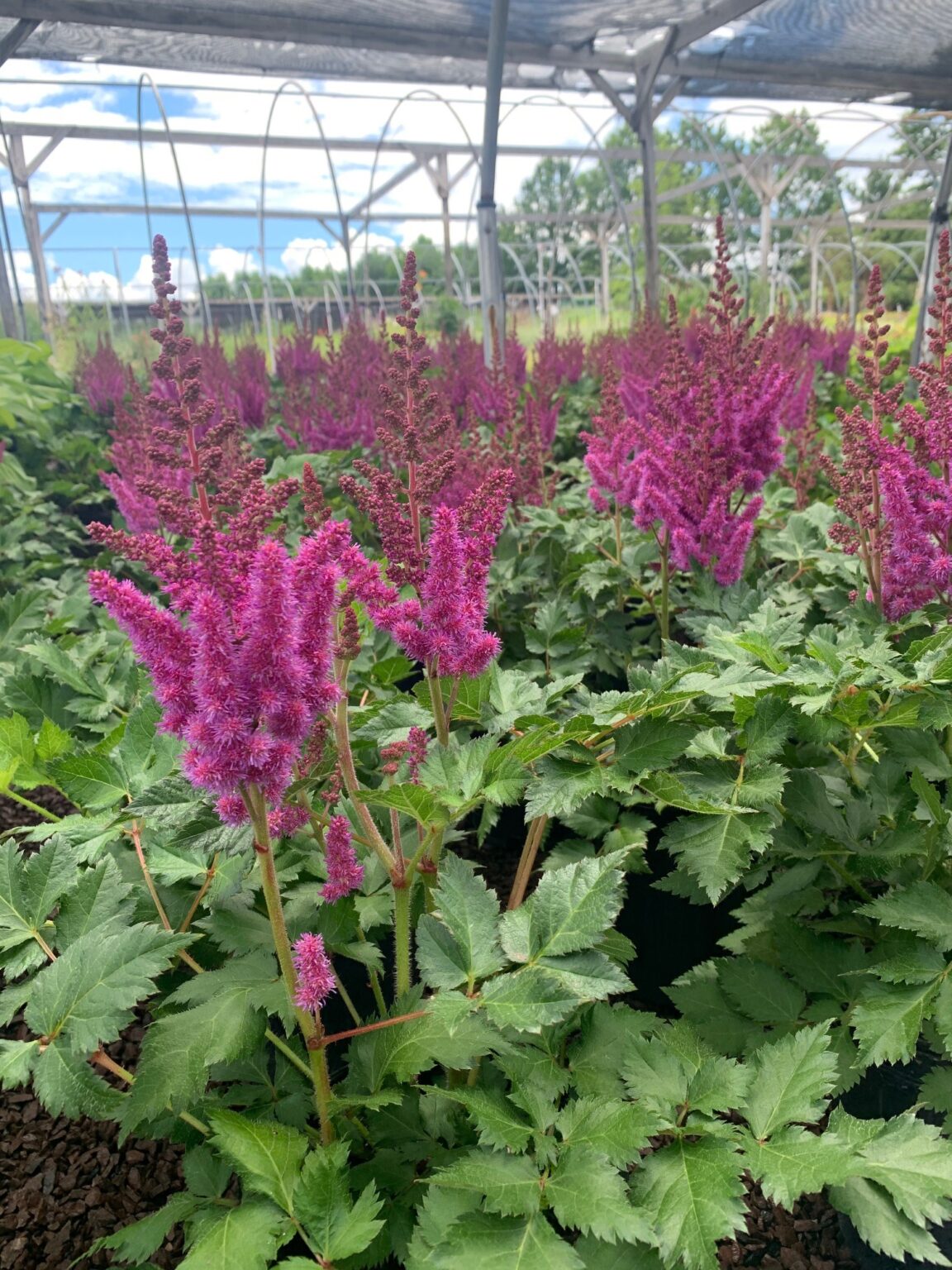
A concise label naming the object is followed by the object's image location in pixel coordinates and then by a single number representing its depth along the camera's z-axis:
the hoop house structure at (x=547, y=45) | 5.26
